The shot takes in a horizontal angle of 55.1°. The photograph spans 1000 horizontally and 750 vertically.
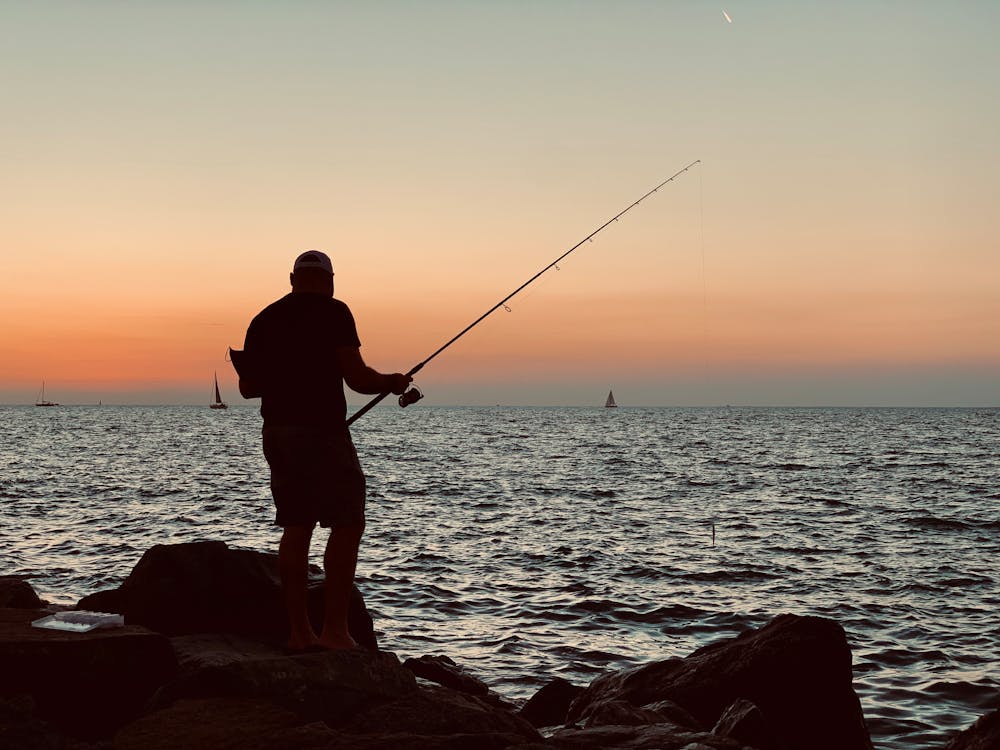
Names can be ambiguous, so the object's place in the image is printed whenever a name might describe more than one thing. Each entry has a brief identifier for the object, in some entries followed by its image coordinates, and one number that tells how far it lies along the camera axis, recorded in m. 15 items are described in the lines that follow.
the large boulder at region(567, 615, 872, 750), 6.00
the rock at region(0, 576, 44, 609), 6.18
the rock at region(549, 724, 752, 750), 4.46
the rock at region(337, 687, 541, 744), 4.10
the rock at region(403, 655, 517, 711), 7.11
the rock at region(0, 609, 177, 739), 4.44
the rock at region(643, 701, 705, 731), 5.58
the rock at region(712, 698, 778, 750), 5.09
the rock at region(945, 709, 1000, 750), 4.58
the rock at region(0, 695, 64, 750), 3.68
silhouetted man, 4.75
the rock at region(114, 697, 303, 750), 3.72
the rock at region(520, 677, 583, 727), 6.94
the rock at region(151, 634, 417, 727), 4.17
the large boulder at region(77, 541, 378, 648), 5.71
